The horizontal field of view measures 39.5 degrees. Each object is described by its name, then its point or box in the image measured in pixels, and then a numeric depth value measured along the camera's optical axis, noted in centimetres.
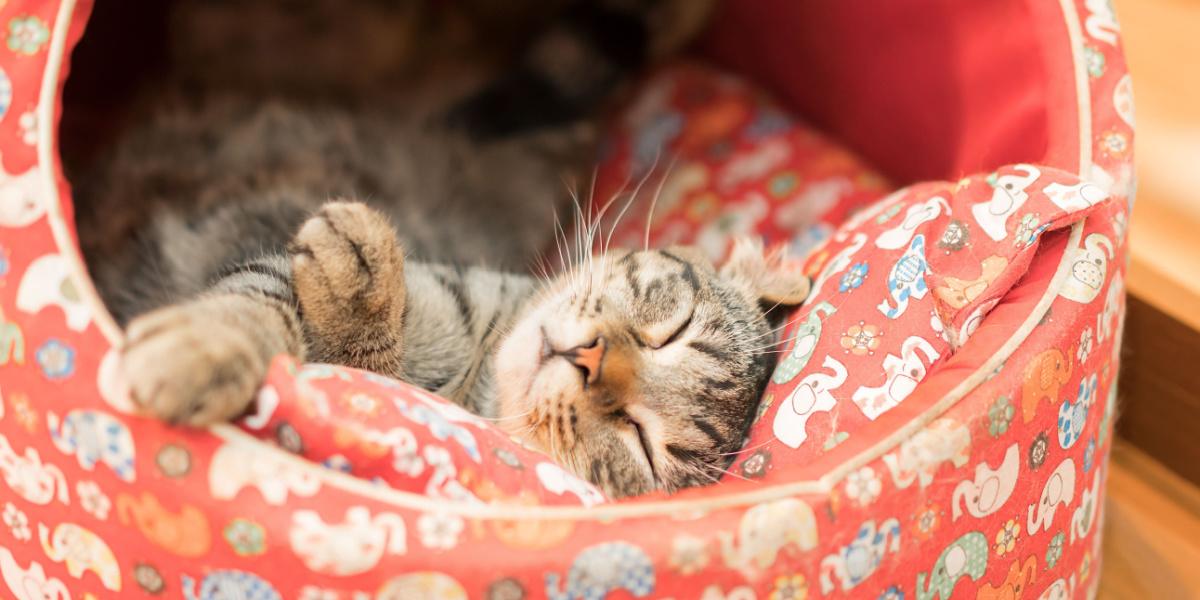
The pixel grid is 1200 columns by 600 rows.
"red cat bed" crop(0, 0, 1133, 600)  43
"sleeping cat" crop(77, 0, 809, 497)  48
